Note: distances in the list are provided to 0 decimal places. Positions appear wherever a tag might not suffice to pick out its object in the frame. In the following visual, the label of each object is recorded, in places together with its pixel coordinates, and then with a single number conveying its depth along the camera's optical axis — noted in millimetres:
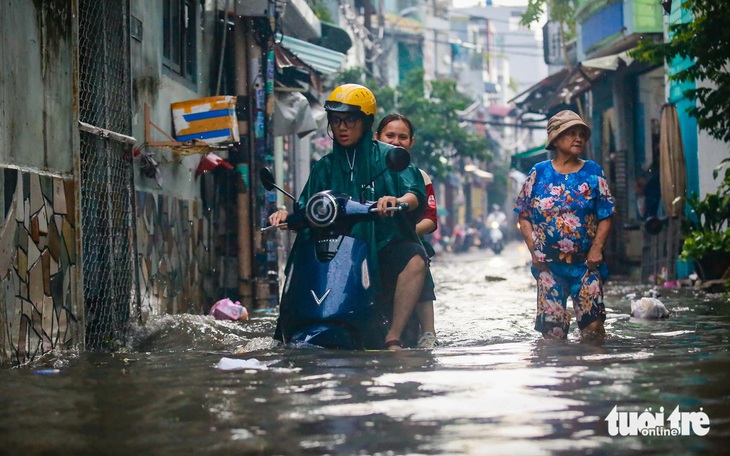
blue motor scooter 5922
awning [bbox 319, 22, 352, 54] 21391
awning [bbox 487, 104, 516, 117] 72512
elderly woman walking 6832
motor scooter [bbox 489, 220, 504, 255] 41000
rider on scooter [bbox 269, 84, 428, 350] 6285
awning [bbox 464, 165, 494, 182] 61344
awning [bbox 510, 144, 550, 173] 28430
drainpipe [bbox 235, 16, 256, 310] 12070
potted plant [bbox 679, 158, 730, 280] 12859
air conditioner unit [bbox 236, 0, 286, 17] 11922
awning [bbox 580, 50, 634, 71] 19323
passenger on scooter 6797
